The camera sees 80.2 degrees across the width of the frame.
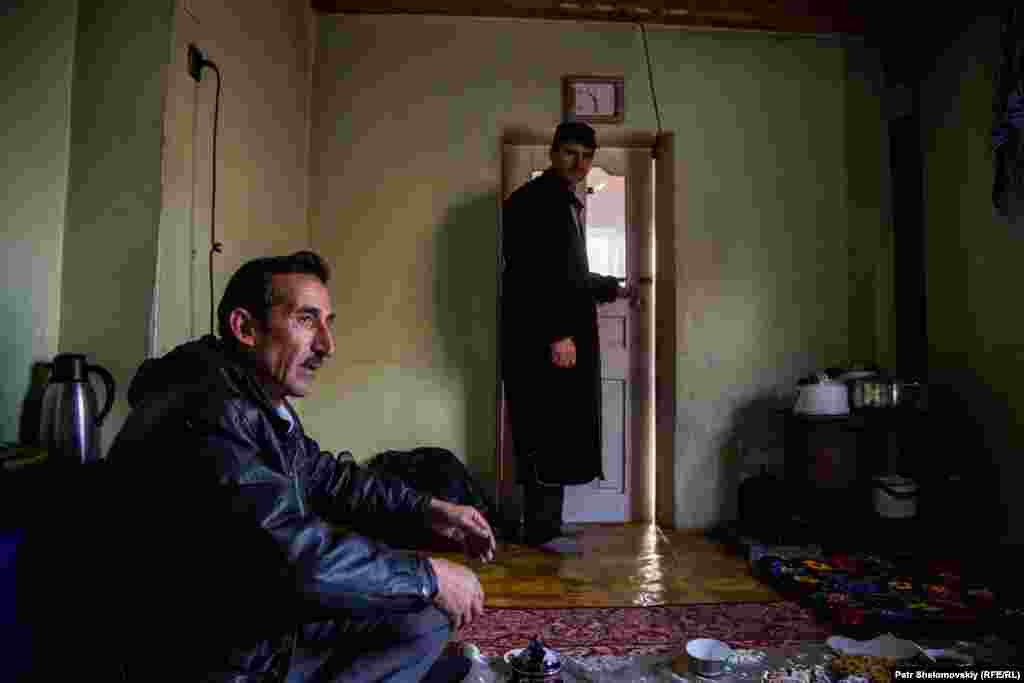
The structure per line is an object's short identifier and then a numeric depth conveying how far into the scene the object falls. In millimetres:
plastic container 2680
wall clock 3281
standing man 2664
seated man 941
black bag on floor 2875
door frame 3225
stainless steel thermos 1498
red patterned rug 1780
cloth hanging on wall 2473
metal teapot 1324
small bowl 1512
